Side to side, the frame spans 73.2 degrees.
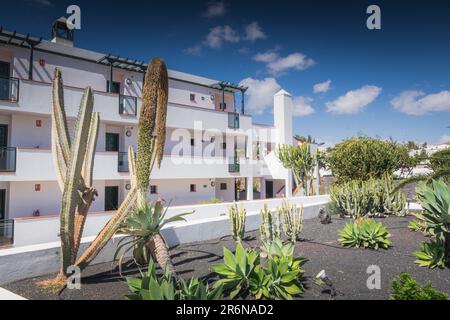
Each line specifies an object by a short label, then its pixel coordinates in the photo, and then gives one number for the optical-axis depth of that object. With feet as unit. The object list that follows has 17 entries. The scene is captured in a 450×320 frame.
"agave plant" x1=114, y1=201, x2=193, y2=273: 22.44
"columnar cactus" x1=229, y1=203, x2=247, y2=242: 31.68
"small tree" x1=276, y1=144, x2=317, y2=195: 68.54
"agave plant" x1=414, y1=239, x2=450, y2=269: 22.03
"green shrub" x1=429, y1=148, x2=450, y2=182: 24.38
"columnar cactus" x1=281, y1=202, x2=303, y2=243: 31.48
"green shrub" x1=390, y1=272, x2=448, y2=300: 14.07
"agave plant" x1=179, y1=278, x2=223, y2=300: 14.33
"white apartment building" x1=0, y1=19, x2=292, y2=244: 45.03
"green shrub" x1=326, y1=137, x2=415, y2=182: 62.03
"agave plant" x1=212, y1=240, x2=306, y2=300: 17.28
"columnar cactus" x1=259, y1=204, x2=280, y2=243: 28.99
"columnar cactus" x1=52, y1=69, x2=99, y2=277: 19.45
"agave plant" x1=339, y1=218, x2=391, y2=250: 27.96
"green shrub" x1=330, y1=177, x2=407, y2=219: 44.93
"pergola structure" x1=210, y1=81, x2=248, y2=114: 72.15
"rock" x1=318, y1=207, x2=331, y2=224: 41.42
